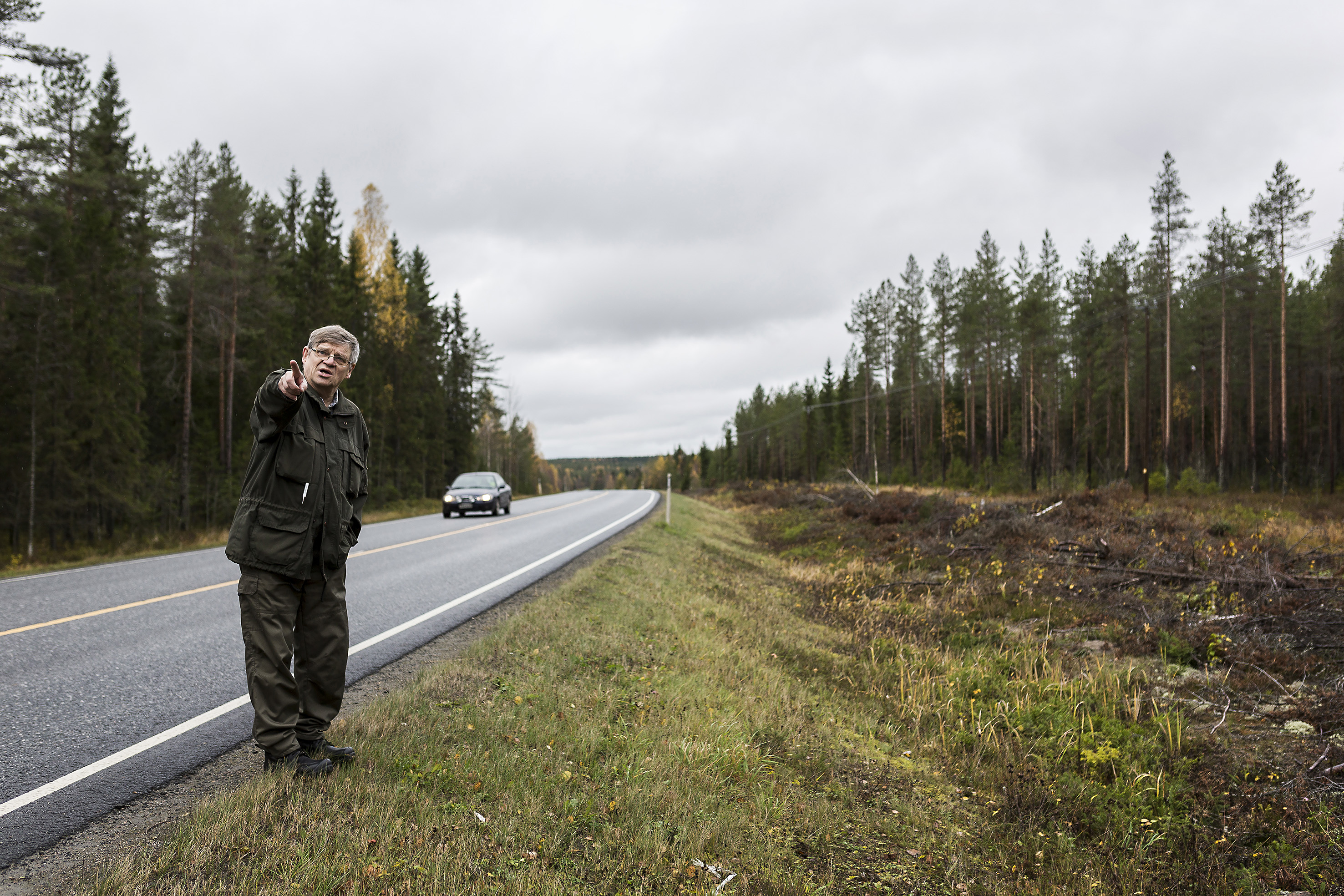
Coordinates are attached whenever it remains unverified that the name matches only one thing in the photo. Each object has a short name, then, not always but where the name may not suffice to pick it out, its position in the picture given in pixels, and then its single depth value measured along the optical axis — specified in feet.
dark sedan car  74.69
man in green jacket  10.45
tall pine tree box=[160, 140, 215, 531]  77.87
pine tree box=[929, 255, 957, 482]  151.23
